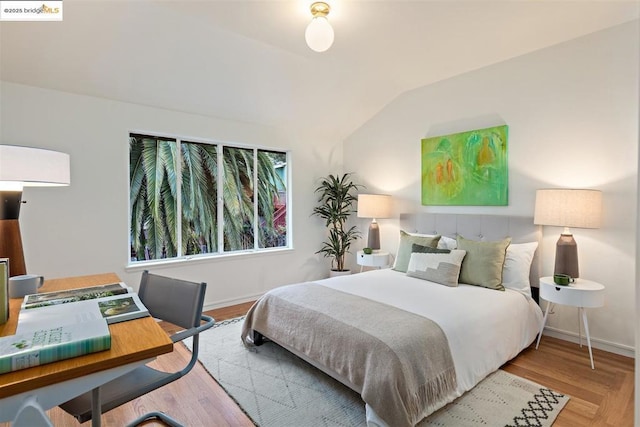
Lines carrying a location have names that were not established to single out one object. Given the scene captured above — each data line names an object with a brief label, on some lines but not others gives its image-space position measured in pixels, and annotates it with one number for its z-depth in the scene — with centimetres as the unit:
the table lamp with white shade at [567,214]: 253
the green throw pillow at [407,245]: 337
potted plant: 473
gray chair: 130
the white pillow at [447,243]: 333
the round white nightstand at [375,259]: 414
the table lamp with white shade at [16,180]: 142
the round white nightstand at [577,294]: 240
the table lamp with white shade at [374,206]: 415
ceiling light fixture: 228
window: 358
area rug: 187
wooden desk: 80
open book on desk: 132
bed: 176
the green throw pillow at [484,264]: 281
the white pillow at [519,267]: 284
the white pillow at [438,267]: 287
